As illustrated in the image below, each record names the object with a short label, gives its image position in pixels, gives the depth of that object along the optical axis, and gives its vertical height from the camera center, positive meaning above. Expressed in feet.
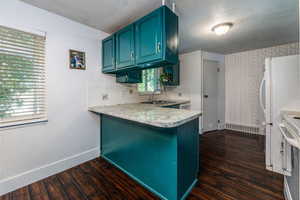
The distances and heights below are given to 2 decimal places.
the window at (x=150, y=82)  10.20 +1.36
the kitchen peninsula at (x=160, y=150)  4.42 -1.99
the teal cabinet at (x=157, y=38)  4.96 +2.42
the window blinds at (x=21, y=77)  5.04 +0.92
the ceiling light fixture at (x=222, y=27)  7.07 +3.83
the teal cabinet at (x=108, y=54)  7.34 +2.58
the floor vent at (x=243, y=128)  11.83 -2.82
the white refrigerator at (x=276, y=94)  5.92 +0.17
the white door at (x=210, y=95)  12.28 +0.33
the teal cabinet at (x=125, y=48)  6.26 +2.56
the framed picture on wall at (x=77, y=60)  6.87 +2.11
